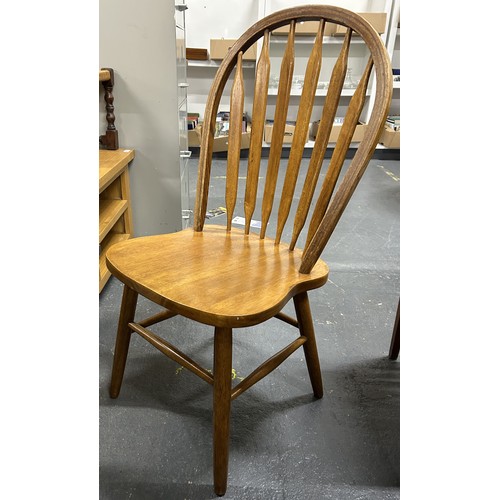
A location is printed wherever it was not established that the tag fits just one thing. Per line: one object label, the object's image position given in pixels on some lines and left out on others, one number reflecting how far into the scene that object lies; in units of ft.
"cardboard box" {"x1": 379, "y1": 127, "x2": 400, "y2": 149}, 12.47
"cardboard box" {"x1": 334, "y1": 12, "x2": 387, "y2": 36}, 11.08
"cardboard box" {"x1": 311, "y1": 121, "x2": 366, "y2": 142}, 11.98
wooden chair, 2.32
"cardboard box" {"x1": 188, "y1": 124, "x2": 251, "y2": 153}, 11.56
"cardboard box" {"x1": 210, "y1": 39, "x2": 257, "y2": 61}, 11.51
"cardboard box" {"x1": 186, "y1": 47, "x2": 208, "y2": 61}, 11.85
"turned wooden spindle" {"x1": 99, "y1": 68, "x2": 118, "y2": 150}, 4.66
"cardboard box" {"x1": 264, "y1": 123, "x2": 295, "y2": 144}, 11.50
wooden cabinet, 4.36
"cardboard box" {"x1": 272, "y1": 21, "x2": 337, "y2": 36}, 11.39
